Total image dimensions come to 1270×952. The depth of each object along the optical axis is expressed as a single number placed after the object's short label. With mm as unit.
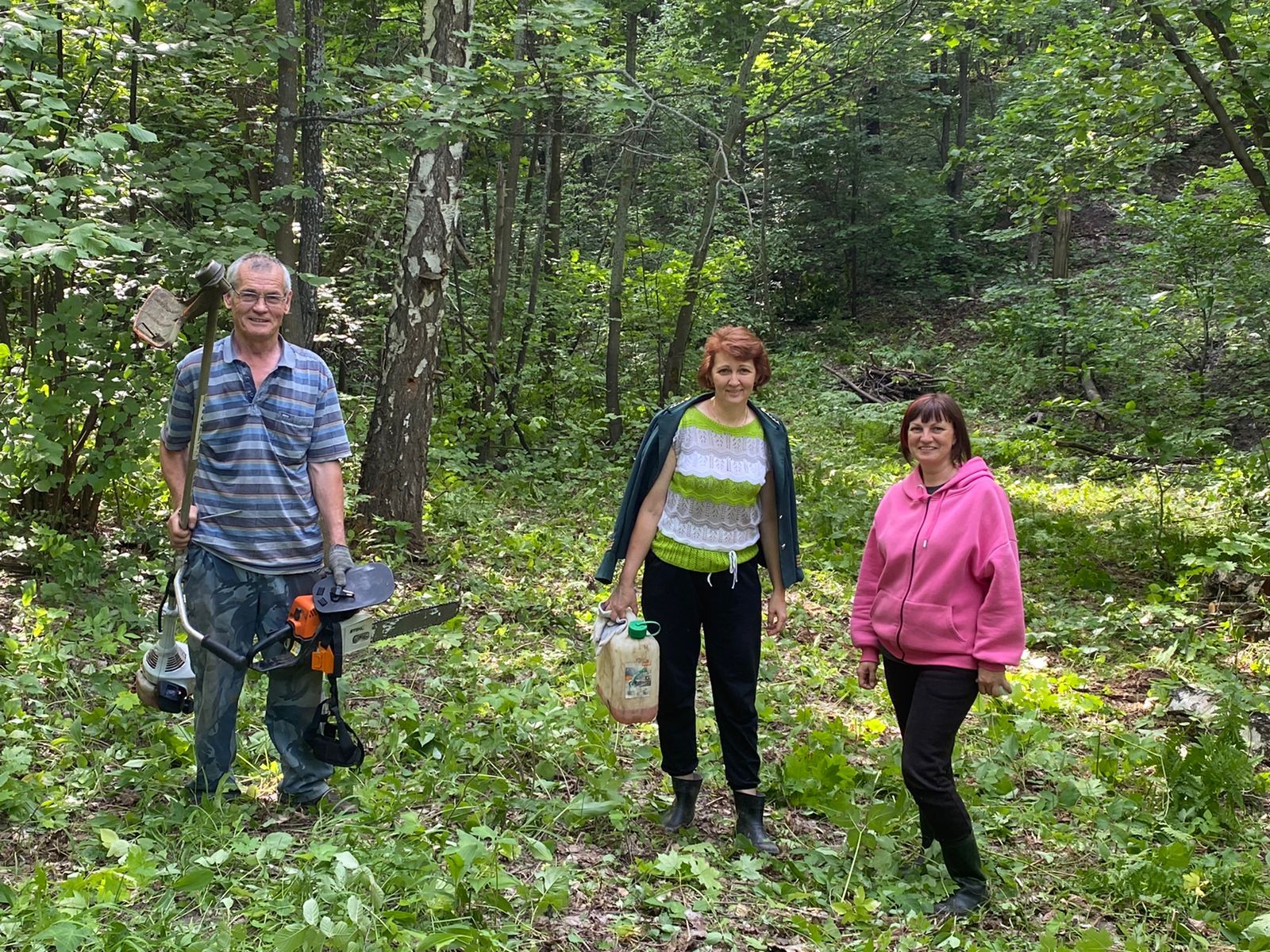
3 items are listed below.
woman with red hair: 3730
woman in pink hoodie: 3312
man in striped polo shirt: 3477
